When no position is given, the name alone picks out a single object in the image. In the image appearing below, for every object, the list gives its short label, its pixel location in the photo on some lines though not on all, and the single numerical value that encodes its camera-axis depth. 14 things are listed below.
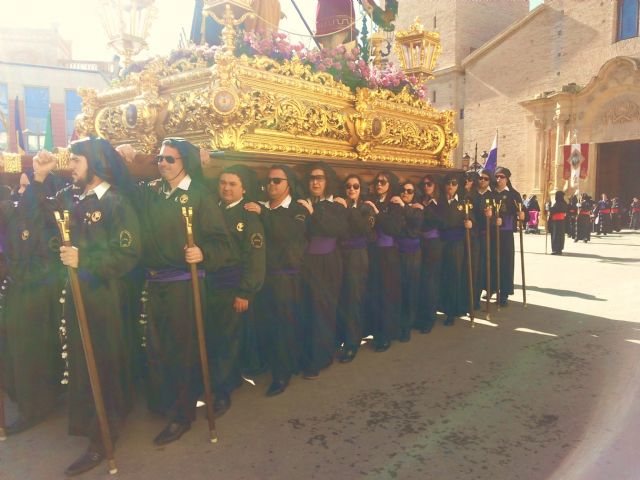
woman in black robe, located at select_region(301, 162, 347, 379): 4.28
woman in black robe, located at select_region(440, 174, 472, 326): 5.83
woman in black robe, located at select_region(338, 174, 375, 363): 4.65
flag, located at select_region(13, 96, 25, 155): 9.21
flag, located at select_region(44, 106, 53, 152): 7.24
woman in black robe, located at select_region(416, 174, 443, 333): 5.61
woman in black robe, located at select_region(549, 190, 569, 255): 12.27
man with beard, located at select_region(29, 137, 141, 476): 2.92
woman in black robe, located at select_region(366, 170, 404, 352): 4.99
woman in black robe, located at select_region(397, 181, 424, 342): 5.25
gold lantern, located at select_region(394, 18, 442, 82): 6.50
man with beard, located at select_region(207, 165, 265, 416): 3.59
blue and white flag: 9.25
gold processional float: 3.98
